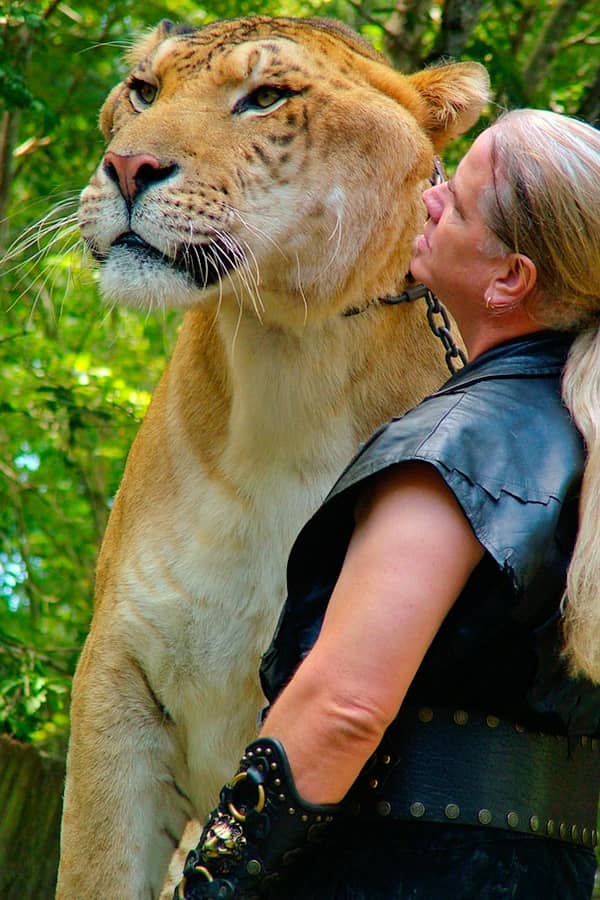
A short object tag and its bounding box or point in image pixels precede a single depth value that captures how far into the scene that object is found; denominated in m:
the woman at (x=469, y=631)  4.14
